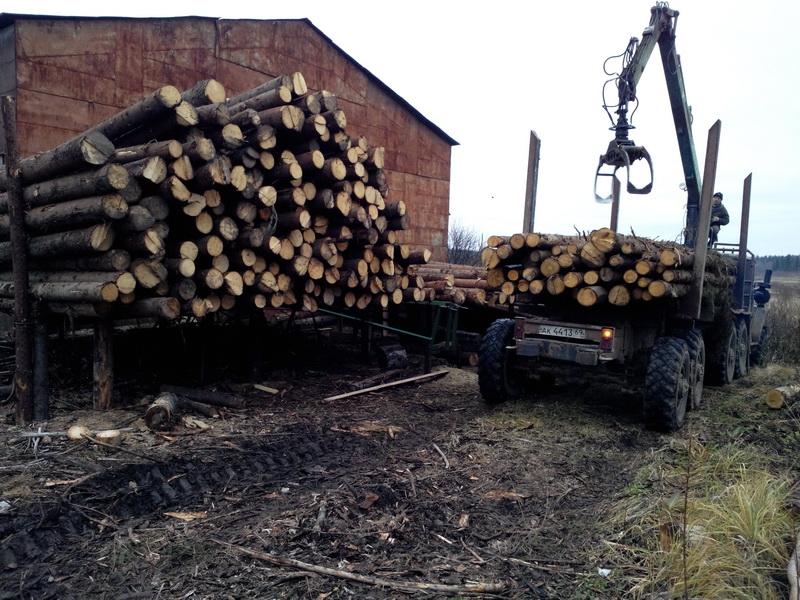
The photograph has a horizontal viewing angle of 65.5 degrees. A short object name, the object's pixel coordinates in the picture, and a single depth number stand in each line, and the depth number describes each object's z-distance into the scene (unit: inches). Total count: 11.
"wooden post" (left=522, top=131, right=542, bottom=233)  332.5
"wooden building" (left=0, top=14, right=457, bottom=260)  414.3
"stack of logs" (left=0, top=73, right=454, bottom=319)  255.9
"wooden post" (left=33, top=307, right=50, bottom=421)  266.2
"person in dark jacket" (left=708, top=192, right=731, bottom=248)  396.5
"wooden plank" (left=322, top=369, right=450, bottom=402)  332.2
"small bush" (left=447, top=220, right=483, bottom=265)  1028.9
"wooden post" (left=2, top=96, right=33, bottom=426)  262.8
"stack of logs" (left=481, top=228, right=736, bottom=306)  264.1
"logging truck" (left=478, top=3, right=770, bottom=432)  265.3
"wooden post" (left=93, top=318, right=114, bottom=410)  280.1
